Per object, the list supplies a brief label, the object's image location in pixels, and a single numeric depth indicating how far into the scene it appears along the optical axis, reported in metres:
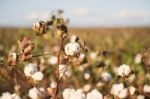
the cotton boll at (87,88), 3.45
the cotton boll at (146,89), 2.99
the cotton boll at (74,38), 2.11
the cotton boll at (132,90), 2.44
